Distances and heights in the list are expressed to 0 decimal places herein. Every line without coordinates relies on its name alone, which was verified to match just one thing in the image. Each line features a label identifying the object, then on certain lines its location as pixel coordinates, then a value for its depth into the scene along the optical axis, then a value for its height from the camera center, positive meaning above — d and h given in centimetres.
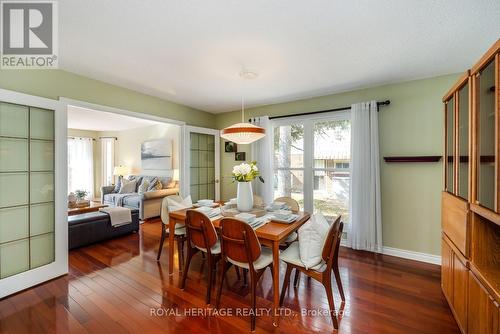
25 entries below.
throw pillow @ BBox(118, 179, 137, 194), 586 -54
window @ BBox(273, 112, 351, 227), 347 +9
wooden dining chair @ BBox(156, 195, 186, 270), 276 -82
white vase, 253 -35
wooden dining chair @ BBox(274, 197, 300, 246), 249 -52
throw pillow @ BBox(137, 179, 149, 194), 558 -51
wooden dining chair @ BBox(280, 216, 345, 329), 172 -84
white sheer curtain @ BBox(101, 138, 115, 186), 732 +30
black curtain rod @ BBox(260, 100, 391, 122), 304 +91
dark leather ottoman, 323 -100
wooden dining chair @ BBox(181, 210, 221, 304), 200 -69
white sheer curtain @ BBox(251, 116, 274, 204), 400 +15
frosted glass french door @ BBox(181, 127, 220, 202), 415 +9
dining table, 178 -57
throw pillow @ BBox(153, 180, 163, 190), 547 -48
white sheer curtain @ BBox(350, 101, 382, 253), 308 -18
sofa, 489 -73
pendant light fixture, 237 +40
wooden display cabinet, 123 -24
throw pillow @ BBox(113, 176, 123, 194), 614 -53
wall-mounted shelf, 278 +11
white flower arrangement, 245 -7
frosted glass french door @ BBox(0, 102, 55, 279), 218 -22
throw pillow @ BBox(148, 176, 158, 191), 553 -43
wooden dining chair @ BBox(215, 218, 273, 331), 172 -69
